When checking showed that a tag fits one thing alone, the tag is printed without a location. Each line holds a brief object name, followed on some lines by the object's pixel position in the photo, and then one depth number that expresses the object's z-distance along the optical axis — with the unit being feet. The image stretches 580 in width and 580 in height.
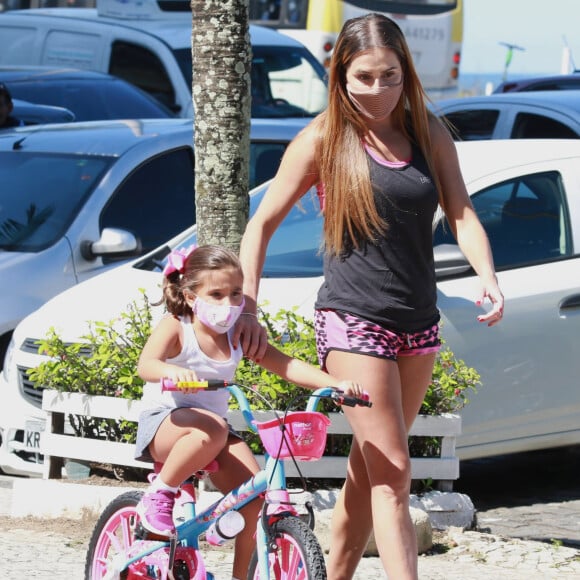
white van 85.22
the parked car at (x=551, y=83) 79.61
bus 111.32
